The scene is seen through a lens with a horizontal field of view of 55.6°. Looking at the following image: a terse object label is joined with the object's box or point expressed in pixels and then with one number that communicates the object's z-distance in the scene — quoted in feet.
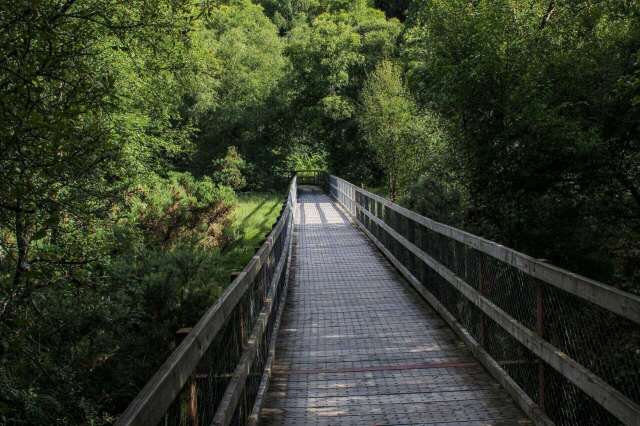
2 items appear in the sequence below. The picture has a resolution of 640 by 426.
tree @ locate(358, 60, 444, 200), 92.84
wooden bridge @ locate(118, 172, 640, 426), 11.06
